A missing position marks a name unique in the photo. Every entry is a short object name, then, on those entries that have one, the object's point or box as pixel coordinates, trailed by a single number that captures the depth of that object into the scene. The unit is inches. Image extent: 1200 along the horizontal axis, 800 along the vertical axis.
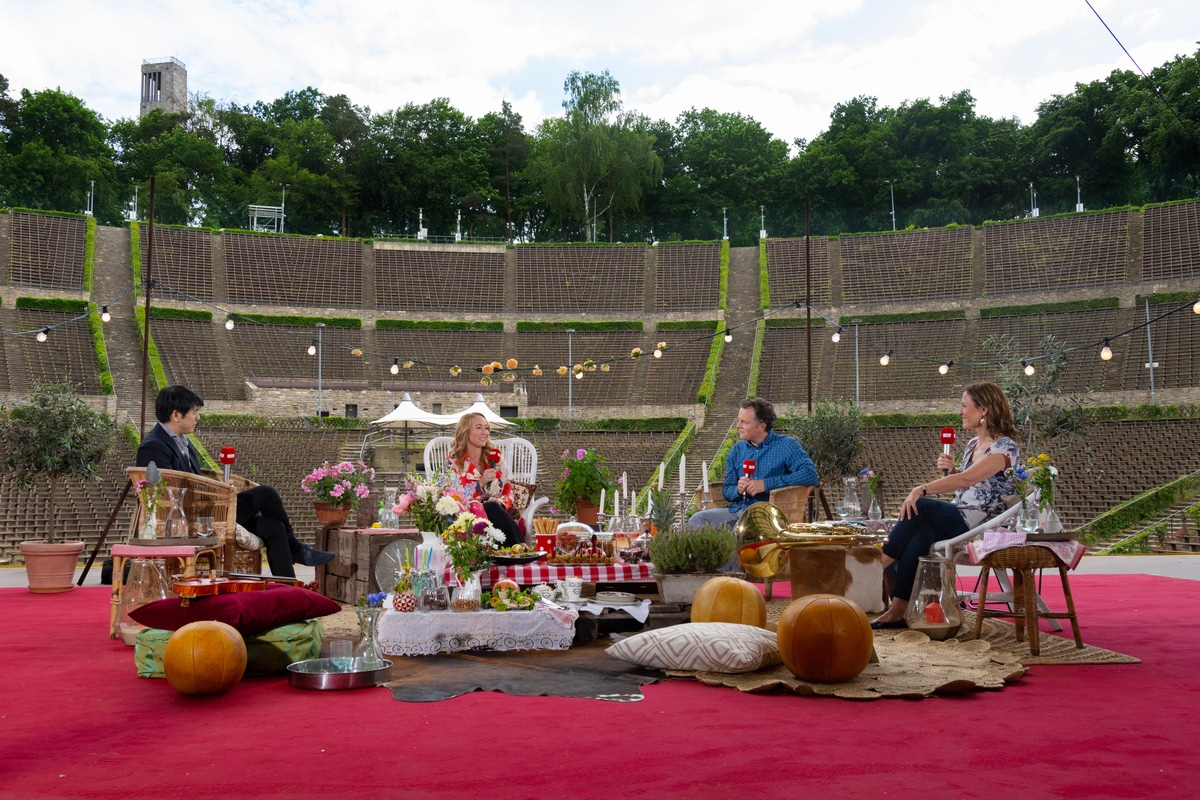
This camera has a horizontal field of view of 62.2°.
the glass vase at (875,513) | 303.4
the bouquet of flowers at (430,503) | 234.7
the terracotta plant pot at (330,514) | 336.8
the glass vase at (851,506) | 290.2
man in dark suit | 265.6
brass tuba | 258.9
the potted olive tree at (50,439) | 497.4
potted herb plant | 251.1
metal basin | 183.6
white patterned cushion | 192.2
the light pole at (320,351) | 1229.5
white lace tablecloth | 220.8
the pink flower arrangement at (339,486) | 338.6
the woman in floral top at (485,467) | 278.8
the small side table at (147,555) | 239.6
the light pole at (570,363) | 1257.1
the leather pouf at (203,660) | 175.8
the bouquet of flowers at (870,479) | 301.4
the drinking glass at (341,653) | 189.6
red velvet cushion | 192.7
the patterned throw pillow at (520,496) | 312.8
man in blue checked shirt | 302.2
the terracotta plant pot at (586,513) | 388.3
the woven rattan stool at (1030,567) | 215.2
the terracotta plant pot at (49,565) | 372.8
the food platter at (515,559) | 251.4
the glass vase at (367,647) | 188.5
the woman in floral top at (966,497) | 243.1
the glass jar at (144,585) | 243.4
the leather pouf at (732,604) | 221.8
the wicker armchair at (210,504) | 245.8
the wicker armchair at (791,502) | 312.2
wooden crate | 298.8
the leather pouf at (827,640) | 179.6
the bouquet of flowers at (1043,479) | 222.1
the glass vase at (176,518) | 243.1
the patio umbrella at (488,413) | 512.3
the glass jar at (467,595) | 226.4
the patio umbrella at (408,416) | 635.5
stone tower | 2977.4
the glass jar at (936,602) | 234.1
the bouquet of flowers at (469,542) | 225.9
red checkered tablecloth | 248.2
